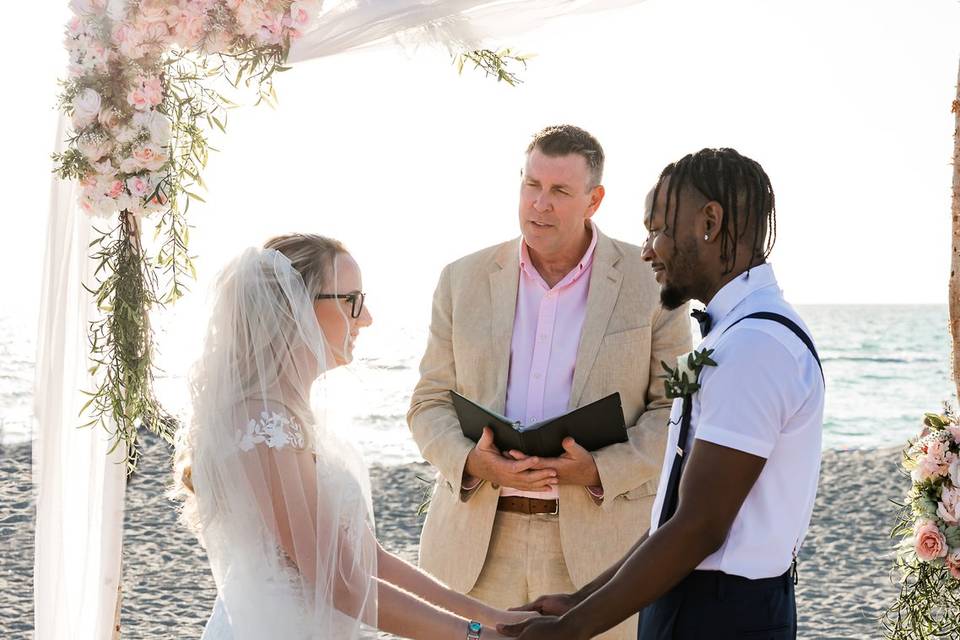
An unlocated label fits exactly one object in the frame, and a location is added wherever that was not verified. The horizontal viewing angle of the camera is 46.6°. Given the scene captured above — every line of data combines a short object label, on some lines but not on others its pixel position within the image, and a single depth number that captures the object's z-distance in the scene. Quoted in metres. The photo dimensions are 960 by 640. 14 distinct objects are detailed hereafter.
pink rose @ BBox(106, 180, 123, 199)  3.52
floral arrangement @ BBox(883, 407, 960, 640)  3.41
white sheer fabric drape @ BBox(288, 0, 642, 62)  3.59
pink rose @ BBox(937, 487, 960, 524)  3.39
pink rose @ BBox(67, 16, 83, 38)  3.52
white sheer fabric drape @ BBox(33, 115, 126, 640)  3.79
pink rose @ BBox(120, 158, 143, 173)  3.50
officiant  3.80
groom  2.32
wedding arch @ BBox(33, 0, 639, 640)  3.50
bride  2.79
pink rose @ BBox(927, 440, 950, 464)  3.42
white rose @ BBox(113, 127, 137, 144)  3.50
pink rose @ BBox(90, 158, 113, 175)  3.51
